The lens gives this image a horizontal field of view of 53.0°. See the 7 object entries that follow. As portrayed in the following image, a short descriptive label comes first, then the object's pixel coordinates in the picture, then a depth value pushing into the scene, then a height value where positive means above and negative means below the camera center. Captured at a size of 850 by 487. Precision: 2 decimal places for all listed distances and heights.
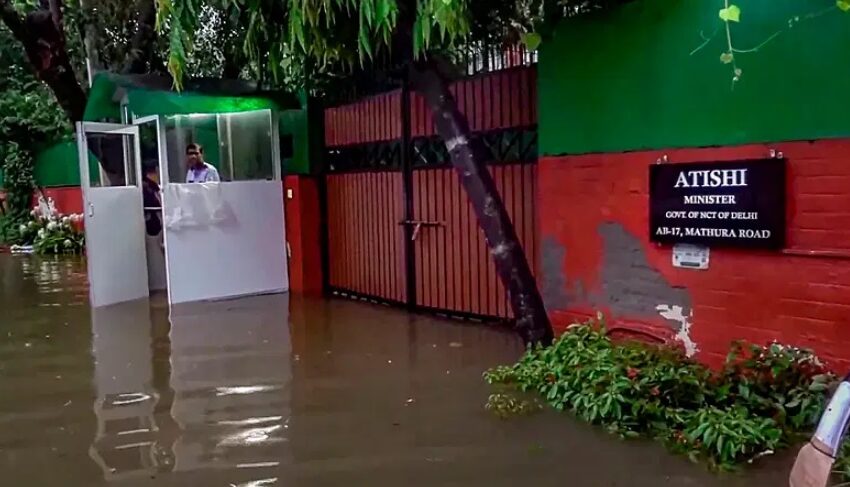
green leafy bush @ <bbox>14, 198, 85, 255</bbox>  16.53 -1.12
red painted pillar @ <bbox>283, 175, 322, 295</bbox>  9.78 -0.71
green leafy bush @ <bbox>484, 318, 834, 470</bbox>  4.03 -1.24
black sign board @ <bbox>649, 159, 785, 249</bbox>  4.53 -0.24
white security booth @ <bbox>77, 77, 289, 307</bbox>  9.20 -0.27
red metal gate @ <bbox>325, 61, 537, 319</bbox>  7.00 -0.28
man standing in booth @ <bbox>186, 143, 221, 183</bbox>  9.41 +0.05
